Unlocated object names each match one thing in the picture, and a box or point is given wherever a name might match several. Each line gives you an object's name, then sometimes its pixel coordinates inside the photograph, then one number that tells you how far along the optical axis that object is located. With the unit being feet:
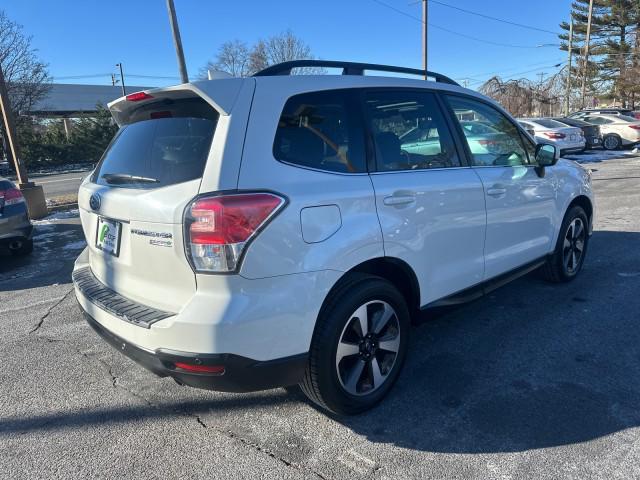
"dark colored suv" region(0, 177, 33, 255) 20.48
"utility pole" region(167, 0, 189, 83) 39.11
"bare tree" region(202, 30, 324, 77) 139.03
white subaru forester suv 7.09
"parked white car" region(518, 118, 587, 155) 56.18
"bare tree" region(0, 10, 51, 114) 96.89
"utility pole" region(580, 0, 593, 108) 114.96
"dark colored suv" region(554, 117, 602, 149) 64.44
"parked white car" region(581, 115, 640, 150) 64.18
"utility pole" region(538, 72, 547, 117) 141.23
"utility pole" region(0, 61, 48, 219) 33.50
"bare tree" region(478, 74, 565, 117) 136.87
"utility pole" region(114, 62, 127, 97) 157.95
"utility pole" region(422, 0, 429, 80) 75.87
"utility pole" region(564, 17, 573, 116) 130.50
